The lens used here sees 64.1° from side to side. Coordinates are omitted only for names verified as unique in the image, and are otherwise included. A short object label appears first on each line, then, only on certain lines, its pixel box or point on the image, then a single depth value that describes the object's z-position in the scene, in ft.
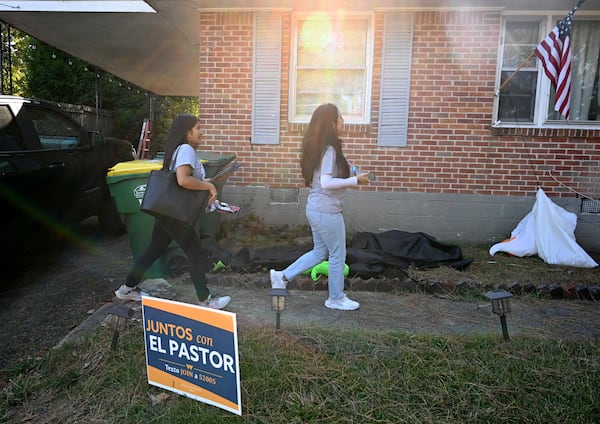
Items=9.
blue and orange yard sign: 7.88
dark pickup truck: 15.83
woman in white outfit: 12.25
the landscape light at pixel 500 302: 10.44
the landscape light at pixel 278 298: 10.43
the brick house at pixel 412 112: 20.79
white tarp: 18.08
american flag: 18.37
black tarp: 16.61
